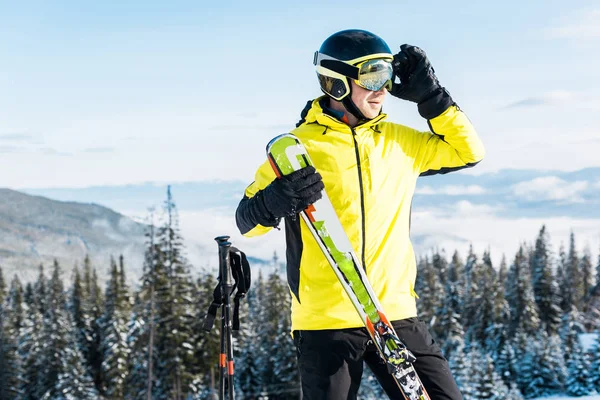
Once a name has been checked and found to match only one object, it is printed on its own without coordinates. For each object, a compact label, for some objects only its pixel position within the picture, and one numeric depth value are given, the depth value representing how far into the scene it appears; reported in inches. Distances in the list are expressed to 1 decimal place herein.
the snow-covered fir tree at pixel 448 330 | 2034.9
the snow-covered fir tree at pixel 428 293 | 2046.0
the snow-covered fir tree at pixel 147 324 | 1347.2
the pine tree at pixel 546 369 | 1817.2
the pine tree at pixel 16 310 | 2352.4
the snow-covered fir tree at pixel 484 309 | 2292.1
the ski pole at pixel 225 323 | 197.2
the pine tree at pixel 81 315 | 2257.6
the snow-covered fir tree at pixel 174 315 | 1350.9
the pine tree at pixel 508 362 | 1983.3
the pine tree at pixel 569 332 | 1904.5
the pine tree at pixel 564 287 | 2812.5
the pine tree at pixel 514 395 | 1612.9
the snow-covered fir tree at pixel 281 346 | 1718.8
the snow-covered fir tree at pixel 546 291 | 2391.7
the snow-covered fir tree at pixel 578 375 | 1641.2
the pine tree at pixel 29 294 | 3351.1
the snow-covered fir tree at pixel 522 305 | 2225.6
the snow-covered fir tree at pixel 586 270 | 3311.0
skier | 163.6
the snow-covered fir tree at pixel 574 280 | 2891.2
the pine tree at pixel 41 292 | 3053.6
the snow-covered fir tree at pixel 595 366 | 1507.0
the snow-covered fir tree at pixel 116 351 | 1740.9
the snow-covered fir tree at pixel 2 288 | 3211.1
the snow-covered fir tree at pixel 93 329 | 2242.9
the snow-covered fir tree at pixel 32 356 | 1979.6
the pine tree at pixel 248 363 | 1903.3
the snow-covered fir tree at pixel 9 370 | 1941.4
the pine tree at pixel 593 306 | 2669.8
